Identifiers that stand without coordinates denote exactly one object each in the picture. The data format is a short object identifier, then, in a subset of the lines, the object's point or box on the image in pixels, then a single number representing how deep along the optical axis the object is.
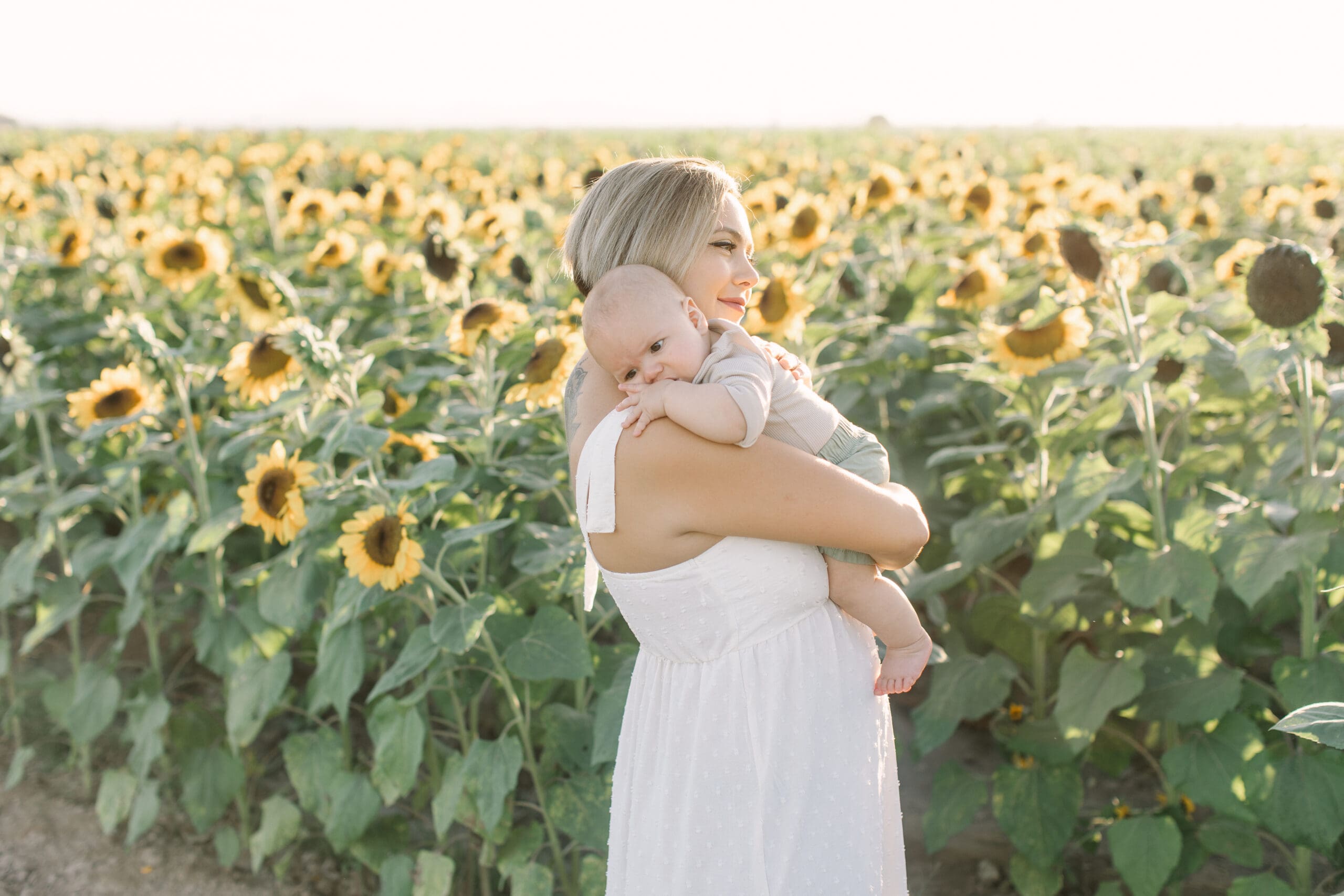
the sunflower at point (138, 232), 5.44
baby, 1.51
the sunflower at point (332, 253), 4.59
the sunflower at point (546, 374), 2.79
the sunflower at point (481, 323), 2.91
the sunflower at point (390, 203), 5.96
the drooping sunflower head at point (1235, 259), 3.47
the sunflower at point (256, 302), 4.08
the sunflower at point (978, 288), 3.92
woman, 1.59
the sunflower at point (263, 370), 2.96
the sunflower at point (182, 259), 4.44
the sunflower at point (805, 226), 4.88
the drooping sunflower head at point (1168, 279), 3.30
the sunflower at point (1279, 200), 5.80
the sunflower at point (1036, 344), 3.05
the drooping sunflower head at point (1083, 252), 2.71
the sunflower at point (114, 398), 3.34
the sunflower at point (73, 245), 4.98
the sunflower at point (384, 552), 2.40
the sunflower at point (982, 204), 5.29
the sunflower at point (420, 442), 2.70
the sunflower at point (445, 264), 3.59
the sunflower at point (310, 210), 6.01
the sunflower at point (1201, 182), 6.25
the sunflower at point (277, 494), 2.60
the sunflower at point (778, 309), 3.55
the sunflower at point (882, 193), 4.95
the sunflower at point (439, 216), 5.03
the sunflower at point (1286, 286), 2.38
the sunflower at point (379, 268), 4.36
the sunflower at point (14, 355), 3.79
